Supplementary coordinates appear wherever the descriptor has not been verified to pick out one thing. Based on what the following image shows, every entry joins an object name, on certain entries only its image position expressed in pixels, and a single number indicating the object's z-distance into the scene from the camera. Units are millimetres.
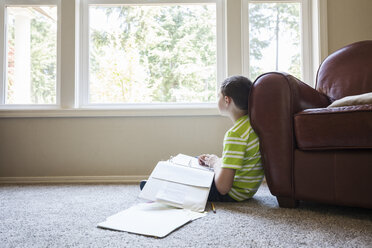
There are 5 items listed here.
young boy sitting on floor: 1242
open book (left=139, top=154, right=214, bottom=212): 1173
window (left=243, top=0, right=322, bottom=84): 2240
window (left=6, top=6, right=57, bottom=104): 2242
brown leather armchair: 1073
